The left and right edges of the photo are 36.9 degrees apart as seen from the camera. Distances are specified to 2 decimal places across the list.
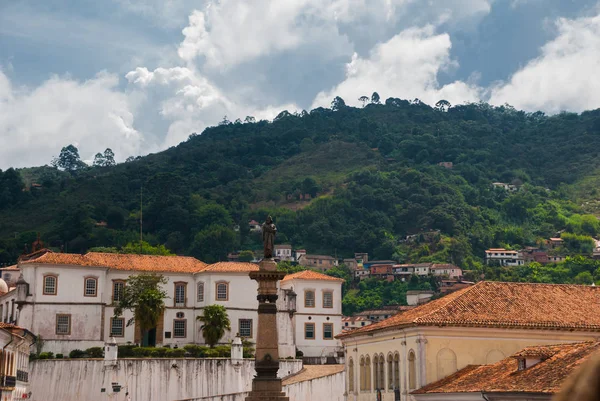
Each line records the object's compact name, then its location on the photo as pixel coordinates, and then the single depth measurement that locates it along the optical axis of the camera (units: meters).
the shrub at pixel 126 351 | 59.75
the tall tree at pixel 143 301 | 61.38
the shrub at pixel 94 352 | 59.91
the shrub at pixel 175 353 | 59.43
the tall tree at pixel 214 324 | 63.16
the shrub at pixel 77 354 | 60.09
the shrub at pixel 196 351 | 60.53
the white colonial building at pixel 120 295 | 60.91
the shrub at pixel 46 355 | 57.56
